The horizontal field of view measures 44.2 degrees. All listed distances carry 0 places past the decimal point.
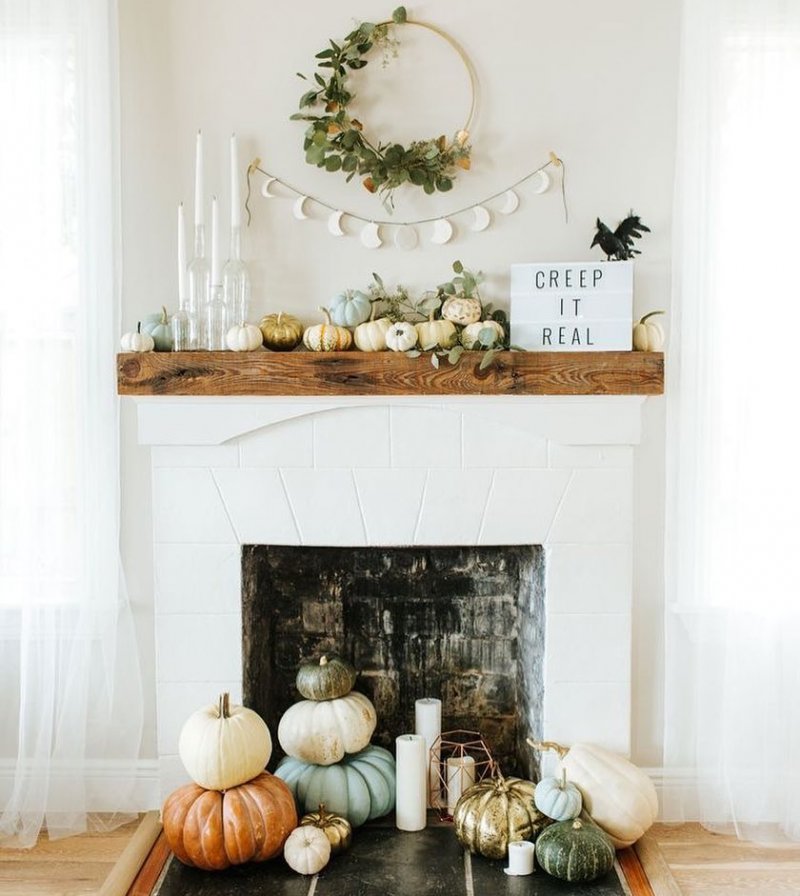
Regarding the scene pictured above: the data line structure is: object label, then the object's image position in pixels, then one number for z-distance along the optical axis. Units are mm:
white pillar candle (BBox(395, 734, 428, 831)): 2590
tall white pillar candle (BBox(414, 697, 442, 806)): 2750
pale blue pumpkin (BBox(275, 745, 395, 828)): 2623
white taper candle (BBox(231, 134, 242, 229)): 2586
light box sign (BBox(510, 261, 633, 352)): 2547
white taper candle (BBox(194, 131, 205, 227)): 2574
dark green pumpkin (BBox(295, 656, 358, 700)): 2670
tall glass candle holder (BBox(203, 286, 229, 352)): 2613
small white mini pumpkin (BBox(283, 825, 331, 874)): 2406
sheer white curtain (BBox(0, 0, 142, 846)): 2580
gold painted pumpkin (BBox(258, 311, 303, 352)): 2586
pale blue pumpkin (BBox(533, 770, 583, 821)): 2445
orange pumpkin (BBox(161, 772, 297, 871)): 2400
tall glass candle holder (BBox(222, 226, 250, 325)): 2619
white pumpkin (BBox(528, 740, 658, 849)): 2500
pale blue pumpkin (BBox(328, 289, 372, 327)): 2576
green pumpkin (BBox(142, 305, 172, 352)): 2588
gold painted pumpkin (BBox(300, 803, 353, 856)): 2482
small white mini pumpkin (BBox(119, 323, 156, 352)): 2553
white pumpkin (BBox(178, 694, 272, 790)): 2420
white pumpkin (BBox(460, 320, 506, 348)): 2517
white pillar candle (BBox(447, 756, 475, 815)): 2717
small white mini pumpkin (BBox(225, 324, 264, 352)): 2553
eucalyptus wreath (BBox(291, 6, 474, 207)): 2584
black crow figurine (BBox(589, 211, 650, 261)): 2586
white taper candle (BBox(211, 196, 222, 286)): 2580
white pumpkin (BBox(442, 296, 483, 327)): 2553
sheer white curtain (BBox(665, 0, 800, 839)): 2584
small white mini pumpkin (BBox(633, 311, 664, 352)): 2578
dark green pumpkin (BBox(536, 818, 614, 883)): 2348
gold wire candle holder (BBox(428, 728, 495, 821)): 2721
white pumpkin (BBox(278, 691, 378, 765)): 2631
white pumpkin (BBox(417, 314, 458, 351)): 2539
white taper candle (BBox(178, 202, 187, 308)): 2578
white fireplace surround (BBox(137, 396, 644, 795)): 2629
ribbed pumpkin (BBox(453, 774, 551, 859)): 2469
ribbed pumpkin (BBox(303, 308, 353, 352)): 2559
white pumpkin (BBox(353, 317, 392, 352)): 2555
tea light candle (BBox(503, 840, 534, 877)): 2406
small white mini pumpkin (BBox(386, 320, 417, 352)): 2523
